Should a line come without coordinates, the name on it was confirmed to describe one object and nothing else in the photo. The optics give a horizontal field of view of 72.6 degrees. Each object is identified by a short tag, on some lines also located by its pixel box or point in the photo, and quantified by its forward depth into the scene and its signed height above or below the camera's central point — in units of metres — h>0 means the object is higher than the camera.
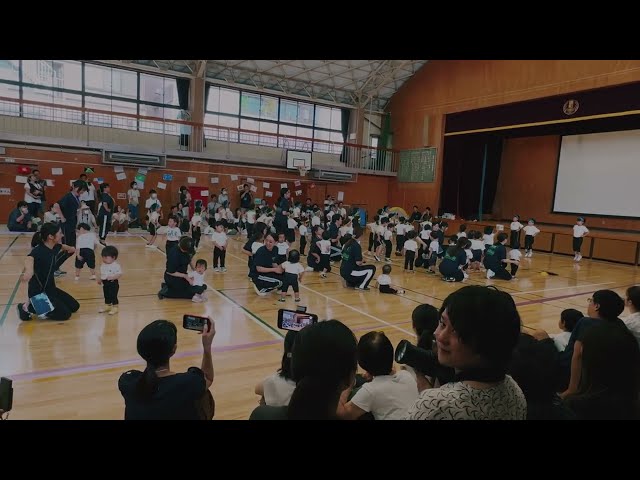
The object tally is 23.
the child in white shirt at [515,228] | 12.71 -0.63
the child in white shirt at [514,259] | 8.69 -1.05
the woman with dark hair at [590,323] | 2.40 -0.66
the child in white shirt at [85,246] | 6.51 -1.00
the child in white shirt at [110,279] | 5.01 -1.15
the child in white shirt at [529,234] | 12.33 -0.75
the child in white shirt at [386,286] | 6.96 -1.39
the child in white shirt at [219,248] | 7.75 -1.11
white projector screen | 12.89 +1.18
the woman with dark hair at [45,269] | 4.59 -0.99
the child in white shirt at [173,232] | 7.59 -0.83
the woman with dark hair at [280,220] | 11.82 -0.78
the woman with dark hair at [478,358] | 1.13 -0.41
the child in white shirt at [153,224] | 10.49 -1.07
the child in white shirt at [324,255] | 8.16 -1.15
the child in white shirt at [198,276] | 5.85 -1.21
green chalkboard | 17.64 +1.46
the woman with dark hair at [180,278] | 5.91 -1.27
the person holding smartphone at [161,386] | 1.76 -0.84
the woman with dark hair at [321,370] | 1.34 -0.56
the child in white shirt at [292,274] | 6.13 -1.16
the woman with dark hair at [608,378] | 1.99 -0.78
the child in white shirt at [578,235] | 11.91 -0.66
